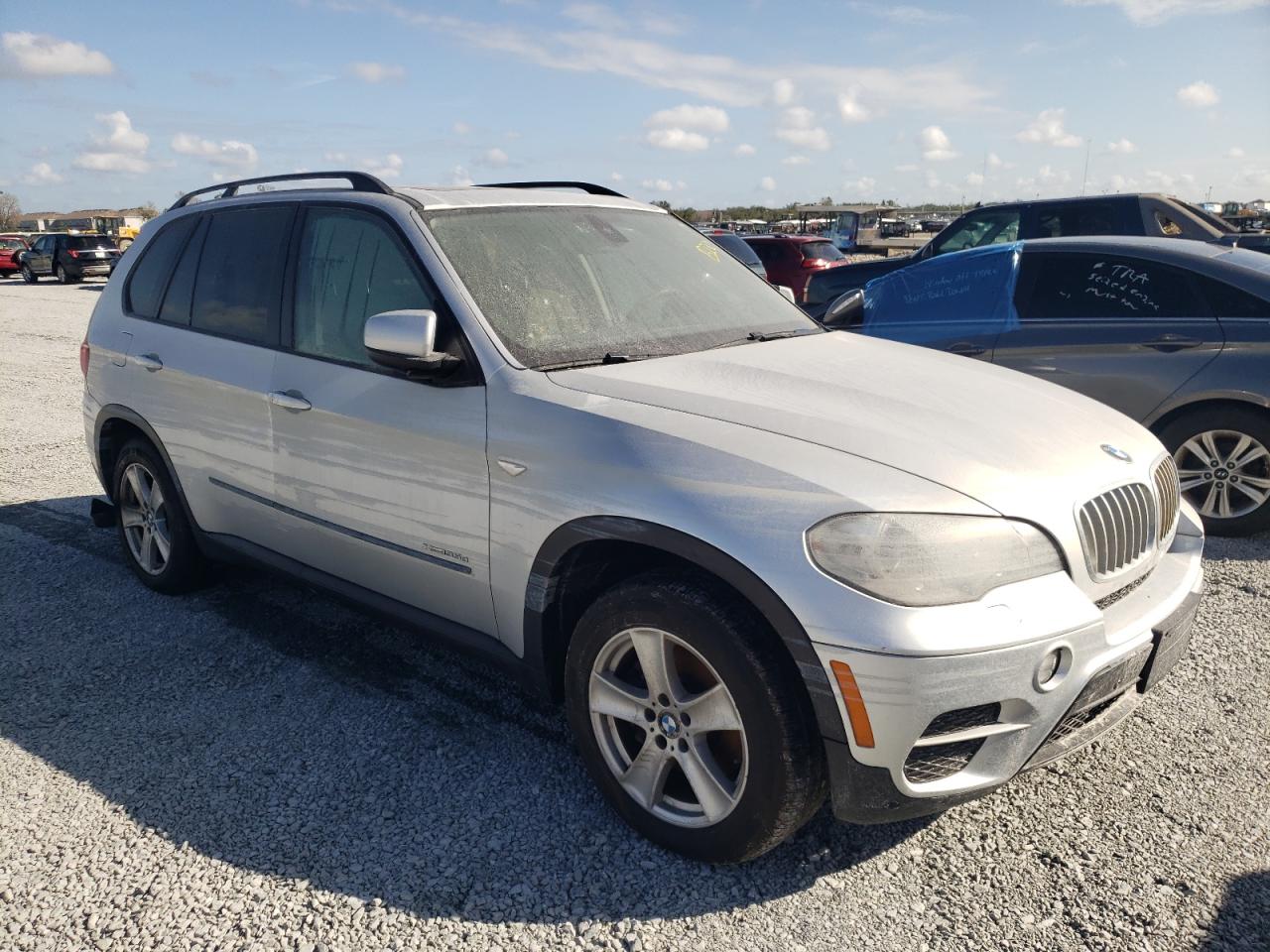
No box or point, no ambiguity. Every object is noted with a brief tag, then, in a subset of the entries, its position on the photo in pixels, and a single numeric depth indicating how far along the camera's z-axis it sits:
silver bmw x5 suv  2.28
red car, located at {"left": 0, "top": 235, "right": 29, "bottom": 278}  38.09
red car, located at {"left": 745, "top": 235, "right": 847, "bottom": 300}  17.00
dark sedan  5.10
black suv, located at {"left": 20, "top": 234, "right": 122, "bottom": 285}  32.19
